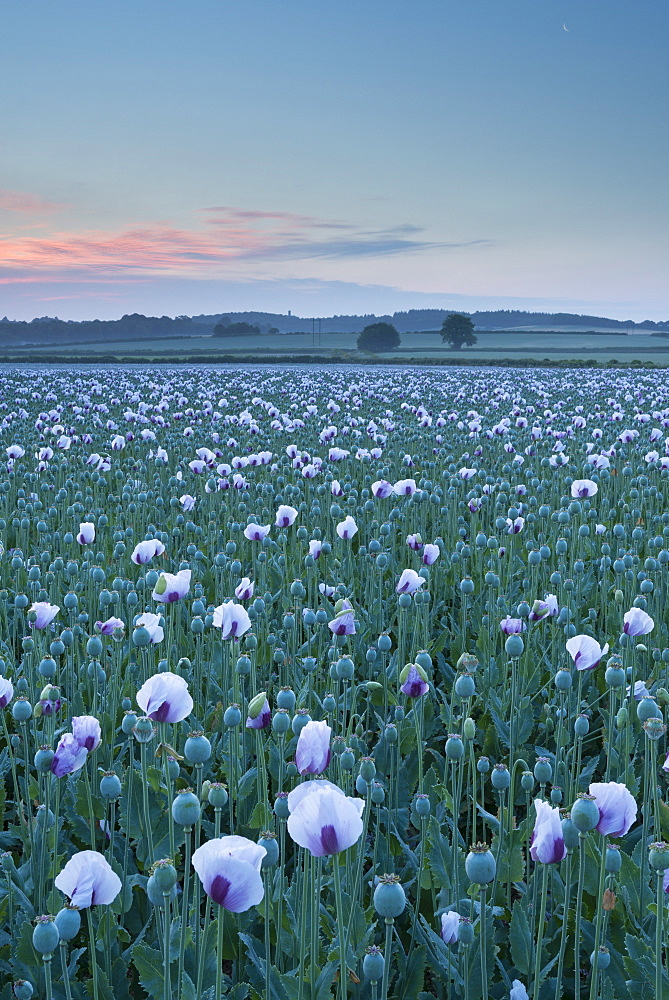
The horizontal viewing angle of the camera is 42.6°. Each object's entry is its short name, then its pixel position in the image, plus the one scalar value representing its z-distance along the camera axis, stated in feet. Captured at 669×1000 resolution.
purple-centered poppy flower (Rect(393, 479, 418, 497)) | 19.29
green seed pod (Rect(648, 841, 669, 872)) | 5.31
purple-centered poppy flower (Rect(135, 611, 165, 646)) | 9.96
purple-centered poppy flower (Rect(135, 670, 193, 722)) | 6.79
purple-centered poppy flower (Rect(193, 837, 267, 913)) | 4.73
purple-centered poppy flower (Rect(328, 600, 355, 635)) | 9.73
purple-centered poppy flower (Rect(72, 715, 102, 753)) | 7.72
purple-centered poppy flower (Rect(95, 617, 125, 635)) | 10.71
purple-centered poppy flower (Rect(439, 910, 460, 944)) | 6.88
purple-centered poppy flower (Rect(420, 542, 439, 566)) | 14.59
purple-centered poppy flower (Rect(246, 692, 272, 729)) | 6.89
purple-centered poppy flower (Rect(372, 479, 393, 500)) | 18.48
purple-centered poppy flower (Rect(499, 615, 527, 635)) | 10.81
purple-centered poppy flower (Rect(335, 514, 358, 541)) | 15.39
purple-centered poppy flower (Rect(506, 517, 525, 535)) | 18.42
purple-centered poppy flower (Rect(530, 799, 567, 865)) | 5.79
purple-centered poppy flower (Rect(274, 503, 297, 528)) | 16.17
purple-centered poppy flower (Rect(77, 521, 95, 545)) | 15.70
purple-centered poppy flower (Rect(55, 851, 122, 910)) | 5.58
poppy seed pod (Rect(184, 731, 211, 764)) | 6.25
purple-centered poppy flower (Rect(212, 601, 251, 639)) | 9.24
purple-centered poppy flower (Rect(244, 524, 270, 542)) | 15.57
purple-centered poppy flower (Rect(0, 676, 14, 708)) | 8.11
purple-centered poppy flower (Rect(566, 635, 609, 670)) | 9.08
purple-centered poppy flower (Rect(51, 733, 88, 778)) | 7.64
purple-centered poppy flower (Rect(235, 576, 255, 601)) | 11.36
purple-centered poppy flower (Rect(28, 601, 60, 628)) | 10.86
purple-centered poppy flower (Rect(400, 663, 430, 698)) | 8.34
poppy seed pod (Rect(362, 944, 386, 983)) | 5.57
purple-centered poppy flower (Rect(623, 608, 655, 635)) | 10.04
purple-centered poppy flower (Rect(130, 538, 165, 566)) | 12.82
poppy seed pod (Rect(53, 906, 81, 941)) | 5.26
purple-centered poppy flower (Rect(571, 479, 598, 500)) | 19.24
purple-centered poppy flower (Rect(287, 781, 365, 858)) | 4.89
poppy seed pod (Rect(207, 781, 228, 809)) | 6.24
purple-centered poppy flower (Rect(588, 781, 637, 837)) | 5.69
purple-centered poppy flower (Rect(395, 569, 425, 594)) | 11.10
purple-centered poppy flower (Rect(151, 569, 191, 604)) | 11.27
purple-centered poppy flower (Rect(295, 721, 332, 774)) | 6.12
